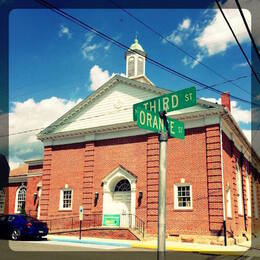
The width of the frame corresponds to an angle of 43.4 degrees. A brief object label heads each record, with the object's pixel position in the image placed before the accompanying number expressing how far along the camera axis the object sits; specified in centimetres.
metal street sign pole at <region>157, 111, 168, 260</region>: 396
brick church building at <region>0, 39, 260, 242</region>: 1873
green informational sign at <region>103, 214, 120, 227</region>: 2087
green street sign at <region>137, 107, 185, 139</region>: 464
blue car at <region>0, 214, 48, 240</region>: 1686
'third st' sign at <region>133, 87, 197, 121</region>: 482
